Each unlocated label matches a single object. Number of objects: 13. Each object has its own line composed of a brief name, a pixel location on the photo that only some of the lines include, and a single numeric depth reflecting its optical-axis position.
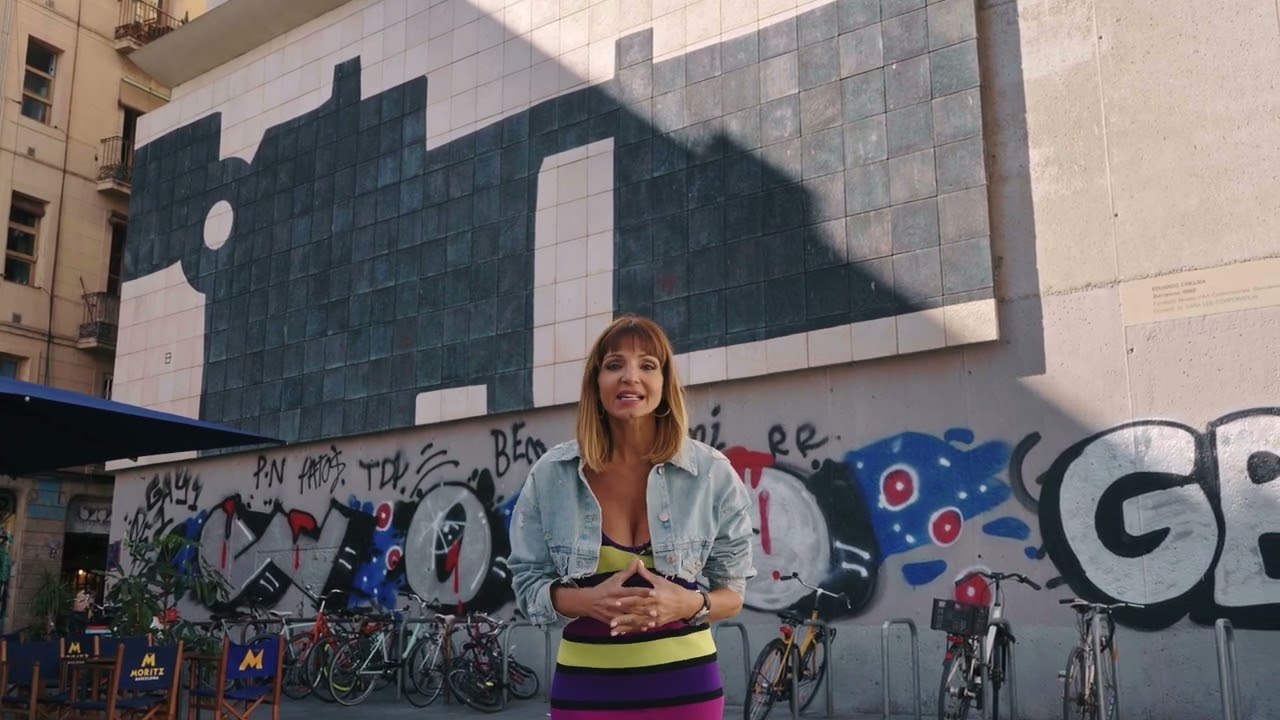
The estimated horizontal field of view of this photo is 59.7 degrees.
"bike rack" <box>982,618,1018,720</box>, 8.58
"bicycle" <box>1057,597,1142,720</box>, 8.47
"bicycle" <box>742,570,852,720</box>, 9.70
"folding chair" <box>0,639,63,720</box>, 8.05
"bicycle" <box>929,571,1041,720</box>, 8.30
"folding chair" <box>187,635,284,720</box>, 7.73
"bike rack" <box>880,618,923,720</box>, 9.80
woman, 2.57
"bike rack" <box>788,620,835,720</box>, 9.91
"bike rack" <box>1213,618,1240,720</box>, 7.94
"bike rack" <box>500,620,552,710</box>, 12.15
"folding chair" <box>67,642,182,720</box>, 7.36
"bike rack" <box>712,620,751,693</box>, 10.88
